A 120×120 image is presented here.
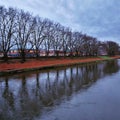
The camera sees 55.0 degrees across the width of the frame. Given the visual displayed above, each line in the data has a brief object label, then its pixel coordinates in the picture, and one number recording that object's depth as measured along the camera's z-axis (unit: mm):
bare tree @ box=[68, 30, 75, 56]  38693
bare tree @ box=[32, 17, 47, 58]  27820
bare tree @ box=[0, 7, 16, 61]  21430
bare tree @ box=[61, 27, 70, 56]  36546
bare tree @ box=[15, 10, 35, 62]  23867
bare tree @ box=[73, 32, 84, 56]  42390
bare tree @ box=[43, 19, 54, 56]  30278
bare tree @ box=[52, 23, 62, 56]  33564
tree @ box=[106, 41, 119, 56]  72322
